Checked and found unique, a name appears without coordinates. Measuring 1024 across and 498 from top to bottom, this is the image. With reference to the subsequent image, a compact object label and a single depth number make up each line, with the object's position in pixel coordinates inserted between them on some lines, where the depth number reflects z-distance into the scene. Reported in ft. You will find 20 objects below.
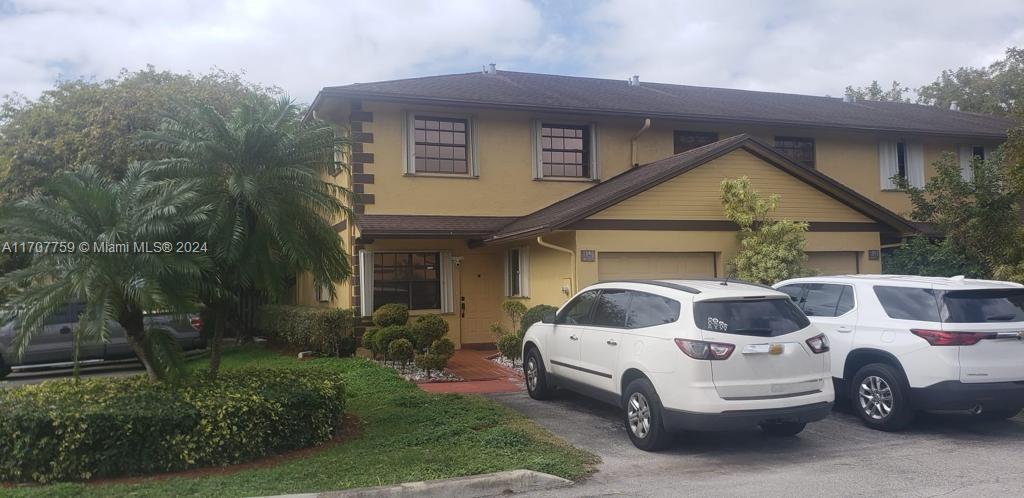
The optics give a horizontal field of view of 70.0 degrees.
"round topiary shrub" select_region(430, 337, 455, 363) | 39.09
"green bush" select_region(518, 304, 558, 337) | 42.47
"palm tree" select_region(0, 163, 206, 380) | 22.25
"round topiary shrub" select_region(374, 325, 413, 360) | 41.83
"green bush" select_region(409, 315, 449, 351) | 42.19
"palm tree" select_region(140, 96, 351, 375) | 25.26
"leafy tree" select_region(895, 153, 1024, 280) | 40.42
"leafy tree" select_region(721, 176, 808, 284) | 42.42
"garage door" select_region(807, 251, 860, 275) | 48.47
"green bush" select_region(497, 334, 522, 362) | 41.29
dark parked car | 48.44
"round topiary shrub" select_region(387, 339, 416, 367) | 40.57
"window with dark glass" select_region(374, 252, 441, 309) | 51.24
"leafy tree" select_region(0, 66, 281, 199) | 63.57
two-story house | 44.78
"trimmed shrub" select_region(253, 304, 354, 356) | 46.60
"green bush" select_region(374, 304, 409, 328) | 44.73
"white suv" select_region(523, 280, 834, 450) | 22.97
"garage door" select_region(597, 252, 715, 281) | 44.14
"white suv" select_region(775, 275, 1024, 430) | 25.23
